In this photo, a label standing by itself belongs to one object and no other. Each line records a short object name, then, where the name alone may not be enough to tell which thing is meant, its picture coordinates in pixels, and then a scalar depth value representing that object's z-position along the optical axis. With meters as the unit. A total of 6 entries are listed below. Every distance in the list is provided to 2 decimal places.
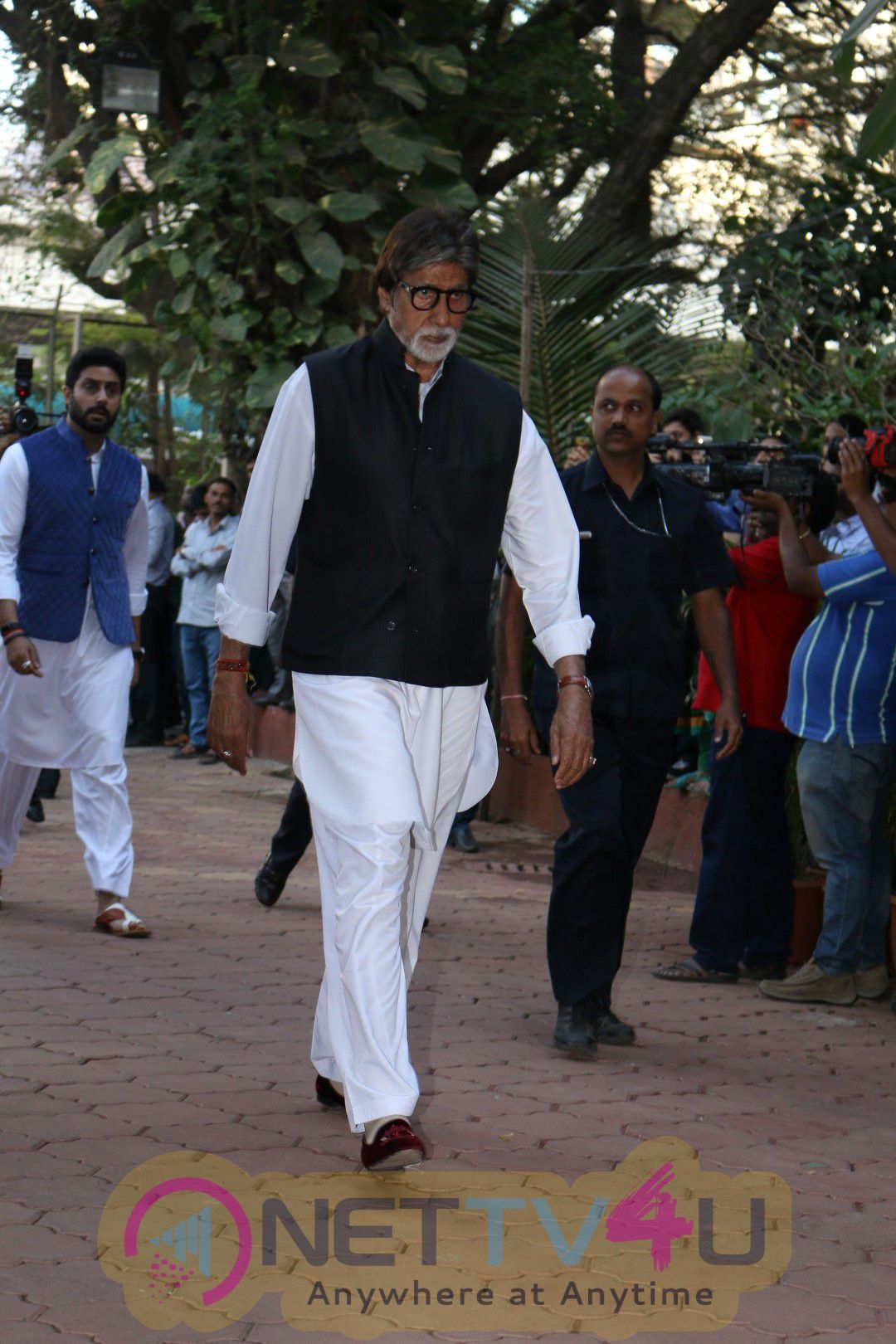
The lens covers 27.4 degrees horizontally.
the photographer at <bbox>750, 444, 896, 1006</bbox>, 6.62
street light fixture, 14.88
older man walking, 4.27
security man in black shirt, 5.79
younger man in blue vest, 7.47
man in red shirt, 7.16
